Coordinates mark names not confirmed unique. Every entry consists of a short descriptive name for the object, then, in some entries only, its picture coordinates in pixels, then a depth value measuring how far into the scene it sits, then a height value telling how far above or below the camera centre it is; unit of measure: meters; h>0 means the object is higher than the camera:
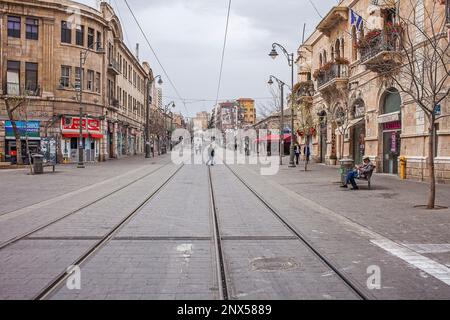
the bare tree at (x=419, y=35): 18.14 +4.68
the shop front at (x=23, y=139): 35.19 +0.69
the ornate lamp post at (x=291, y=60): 30.33 +5.94
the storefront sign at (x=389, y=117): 22.77 +1.60
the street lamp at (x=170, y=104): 66.72 +6.23
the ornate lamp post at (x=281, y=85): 36.09 +5.03
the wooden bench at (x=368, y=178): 17.02 -1.04
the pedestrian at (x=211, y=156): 35.03 -0.53
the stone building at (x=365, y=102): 20.00 +2.80
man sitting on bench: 16.81 -0.85
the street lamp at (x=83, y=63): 31.49 +6.96
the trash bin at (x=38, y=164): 24.14 -0.81
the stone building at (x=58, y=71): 35.69 +6.29
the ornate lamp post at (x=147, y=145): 51.03 +0.39
